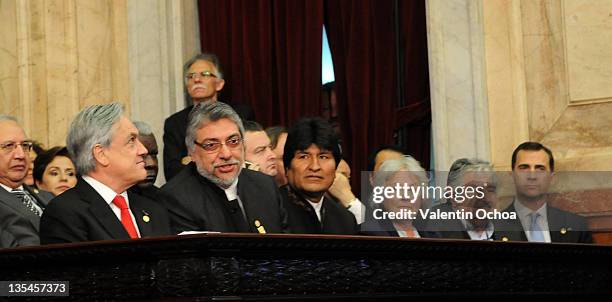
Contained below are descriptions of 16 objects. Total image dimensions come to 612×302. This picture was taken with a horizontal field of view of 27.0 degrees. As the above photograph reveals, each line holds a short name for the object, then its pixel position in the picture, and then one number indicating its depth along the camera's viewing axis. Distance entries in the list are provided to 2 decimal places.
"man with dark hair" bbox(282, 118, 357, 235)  5.30
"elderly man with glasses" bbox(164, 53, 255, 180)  7.75
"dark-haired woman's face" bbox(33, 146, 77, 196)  6.95
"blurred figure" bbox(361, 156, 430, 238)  4.37
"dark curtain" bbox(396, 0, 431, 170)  8.16
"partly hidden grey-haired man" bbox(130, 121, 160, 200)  5.96
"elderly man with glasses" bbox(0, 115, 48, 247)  5.32
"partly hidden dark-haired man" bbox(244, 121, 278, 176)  6.46
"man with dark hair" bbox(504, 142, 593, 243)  4.39
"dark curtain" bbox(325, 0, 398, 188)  8.20
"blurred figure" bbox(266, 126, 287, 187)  6.43
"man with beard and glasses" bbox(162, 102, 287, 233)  4.82
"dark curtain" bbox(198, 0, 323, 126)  8.44
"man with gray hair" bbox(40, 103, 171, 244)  4.54
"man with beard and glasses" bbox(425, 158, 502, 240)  4.39
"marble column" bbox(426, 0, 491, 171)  7.63
